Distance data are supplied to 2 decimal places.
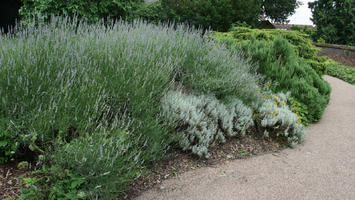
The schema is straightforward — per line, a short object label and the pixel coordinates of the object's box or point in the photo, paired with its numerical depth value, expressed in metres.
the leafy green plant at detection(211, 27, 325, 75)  7.96
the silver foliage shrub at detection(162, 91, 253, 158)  3.74
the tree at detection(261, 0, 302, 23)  23.20
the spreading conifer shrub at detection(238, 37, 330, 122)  6.16
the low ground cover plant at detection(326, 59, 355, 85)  13.02
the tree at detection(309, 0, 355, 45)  18.67
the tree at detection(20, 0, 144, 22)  8.39
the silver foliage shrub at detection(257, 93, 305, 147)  4.71
